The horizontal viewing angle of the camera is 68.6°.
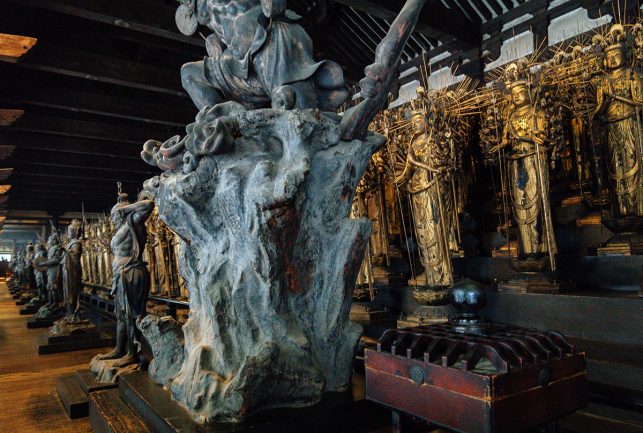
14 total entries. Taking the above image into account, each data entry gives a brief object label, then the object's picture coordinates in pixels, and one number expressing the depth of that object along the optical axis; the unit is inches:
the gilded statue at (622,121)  115.4
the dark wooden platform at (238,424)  55.1
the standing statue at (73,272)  210.8
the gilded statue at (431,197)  136.7
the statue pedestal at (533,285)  123.2
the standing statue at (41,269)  303.7
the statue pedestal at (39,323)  258.5
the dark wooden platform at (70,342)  181.3
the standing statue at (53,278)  256.4
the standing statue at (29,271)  467.7
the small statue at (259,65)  71.7
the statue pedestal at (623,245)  123.3
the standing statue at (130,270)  121.9
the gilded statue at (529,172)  127.6
